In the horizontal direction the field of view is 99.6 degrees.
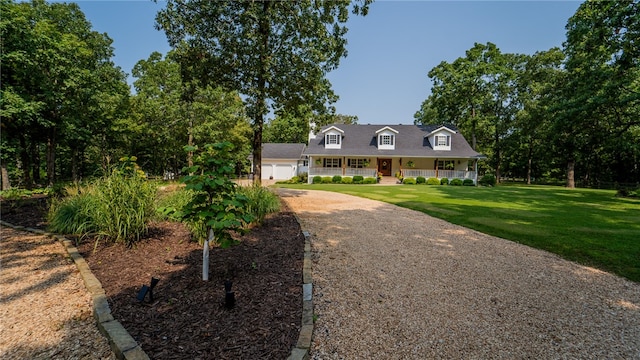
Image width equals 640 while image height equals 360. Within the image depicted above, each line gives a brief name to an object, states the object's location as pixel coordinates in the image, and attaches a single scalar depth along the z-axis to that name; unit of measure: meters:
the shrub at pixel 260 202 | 6.44
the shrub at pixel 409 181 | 24.77
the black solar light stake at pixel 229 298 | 2.75
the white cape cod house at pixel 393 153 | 26.09
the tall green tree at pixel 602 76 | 11.62
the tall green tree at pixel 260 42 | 9.02
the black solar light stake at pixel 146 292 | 2.78
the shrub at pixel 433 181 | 24.86
